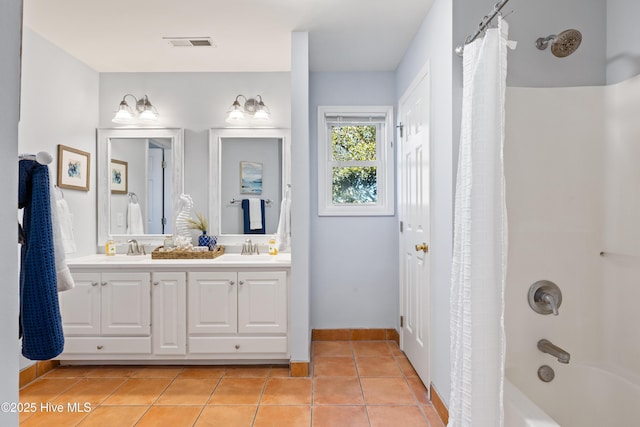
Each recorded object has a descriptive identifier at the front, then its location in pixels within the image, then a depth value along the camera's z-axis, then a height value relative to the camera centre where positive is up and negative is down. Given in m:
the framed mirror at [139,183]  3.43 +0.24
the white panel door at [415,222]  2.49 -0.08
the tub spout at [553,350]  1.64 -0.66
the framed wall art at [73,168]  2.99 +0.34
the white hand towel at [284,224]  3.33 -0.13
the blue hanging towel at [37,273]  1.38 -0.25
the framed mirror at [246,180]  3.42 +0.28
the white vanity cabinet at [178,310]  2.82 -0.77
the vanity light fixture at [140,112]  3.29 +0.87
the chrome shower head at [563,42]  1.79 +0.84
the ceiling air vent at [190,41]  2.80 +1.29
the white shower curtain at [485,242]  1.33 -0.11
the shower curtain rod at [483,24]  1.41 +0.79
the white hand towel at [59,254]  1.56 -0.20
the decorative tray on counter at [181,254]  3.02 -0.37
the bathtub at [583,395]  1.67 -0.87
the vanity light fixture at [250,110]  3.31 +0.90
